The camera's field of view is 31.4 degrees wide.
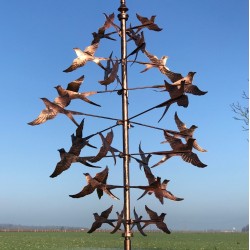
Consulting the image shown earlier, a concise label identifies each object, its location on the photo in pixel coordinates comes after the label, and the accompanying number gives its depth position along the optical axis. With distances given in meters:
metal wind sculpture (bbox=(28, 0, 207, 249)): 3.36
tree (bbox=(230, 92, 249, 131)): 16.05
